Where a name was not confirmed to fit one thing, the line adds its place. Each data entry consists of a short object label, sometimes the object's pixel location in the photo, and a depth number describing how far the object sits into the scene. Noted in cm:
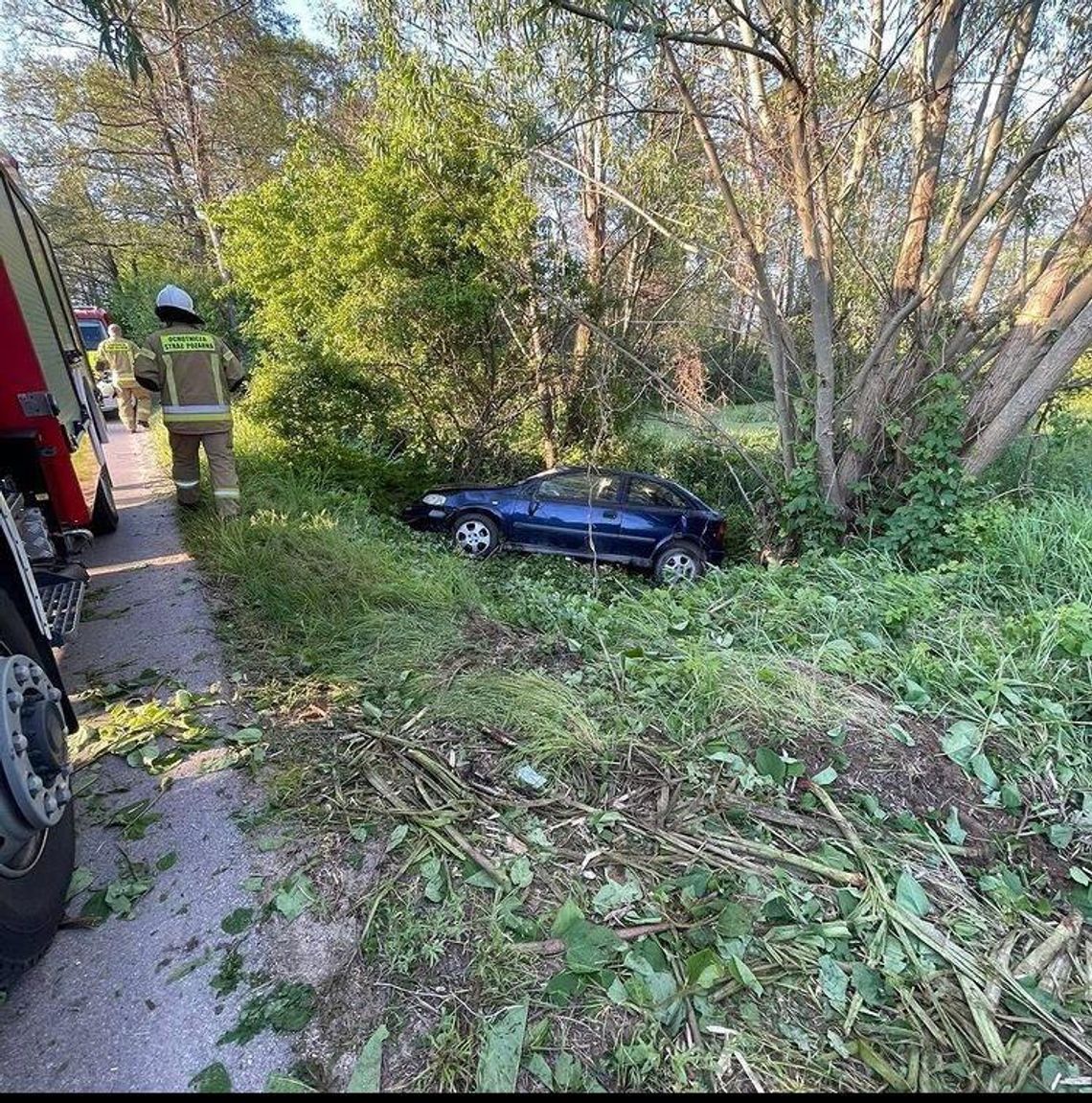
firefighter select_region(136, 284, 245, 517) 489
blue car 759
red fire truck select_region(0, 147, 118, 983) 152
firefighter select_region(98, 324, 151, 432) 899
